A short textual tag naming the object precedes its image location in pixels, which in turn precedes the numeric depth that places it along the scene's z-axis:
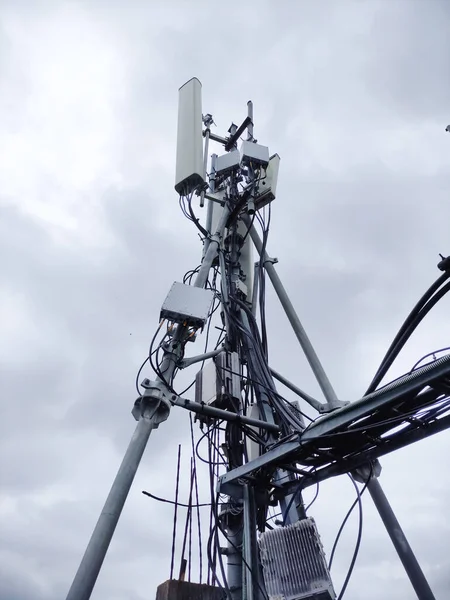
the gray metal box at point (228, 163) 6.41
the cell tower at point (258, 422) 2.93
